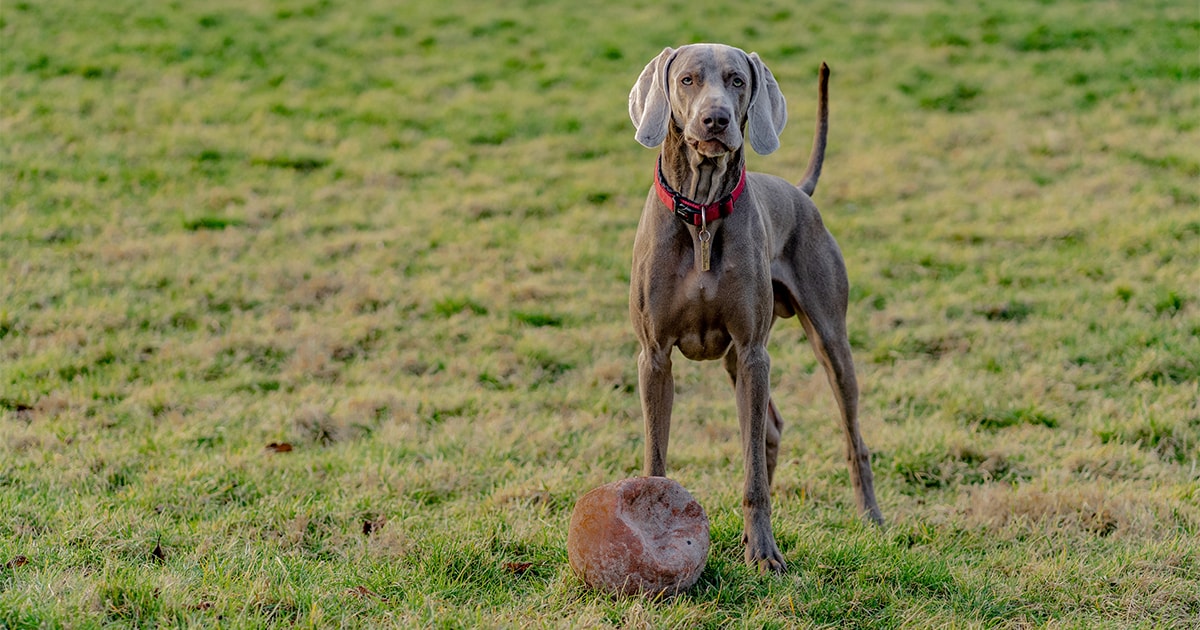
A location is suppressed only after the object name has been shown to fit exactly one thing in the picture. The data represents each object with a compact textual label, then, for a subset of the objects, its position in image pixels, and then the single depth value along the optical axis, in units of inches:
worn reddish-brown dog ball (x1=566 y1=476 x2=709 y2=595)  274.8
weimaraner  293.4
